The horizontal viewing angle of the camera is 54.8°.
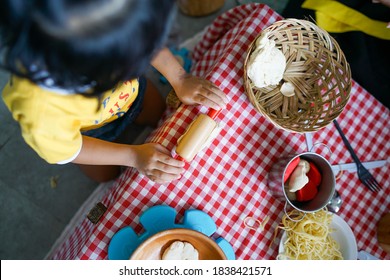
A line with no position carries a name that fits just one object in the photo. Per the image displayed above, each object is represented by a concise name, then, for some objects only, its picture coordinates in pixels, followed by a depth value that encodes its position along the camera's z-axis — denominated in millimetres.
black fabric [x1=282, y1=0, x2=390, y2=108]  1161
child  498
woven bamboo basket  896
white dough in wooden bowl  803
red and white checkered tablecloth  877
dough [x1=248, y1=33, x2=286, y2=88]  854
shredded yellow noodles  872
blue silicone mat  839
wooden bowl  775
